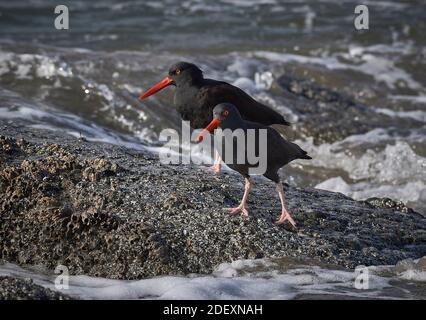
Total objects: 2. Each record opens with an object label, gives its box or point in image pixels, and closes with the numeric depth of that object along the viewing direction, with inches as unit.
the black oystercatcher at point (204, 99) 236.4
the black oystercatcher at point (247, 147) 196.4
